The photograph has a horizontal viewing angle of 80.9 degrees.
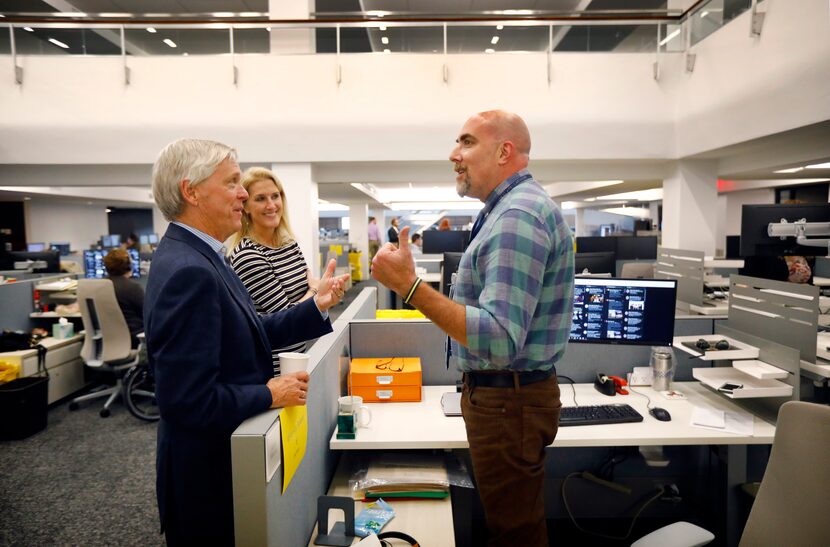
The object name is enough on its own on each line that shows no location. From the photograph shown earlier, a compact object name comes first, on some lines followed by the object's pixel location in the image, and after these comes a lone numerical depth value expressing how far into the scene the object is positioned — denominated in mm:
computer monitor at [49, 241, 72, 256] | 9109
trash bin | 3098
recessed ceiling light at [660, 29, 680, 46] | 4414
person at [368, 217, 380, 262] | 11948
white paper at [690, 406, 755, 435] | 1658
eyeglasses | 1944
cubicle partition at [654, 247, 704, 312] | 2832
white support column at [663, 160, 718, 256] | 4844
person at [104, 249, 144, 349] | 3711
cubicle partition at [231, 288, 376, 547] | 862
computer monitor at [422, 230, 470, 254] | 6844
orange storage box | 1894
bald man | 1028
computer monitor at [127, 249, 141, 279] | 5707
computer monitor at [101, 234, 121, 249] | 9781
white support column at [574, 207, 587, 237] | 15361
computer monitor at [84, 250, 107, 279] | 6039
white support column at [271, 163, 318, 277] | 4770
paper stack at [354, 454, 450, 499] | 1477
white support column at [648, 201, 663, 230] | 13939
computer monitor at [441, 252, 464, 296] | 3215
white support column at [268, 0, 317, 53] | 4773
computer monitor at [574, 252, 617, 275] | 3285
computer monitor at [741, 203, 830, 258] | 2922
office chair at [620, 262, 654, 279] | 4363
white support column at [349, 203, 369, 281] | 11156
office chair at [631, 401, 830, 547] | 995
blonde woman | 1636
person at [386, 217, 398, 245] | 8855
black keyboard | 1688
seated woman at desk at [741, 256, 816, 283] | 3086
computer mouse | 1731
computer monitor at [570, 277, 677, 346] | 1960
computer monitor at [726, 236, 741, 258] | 5320
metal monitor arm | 2652
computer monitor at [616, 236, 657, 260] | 5746
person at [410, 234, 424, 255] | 9159
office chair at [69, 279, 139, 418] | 3551
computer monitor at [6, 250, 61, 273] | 5031
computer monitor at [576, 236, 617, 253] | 5453
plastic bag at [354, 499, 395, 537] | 1284
